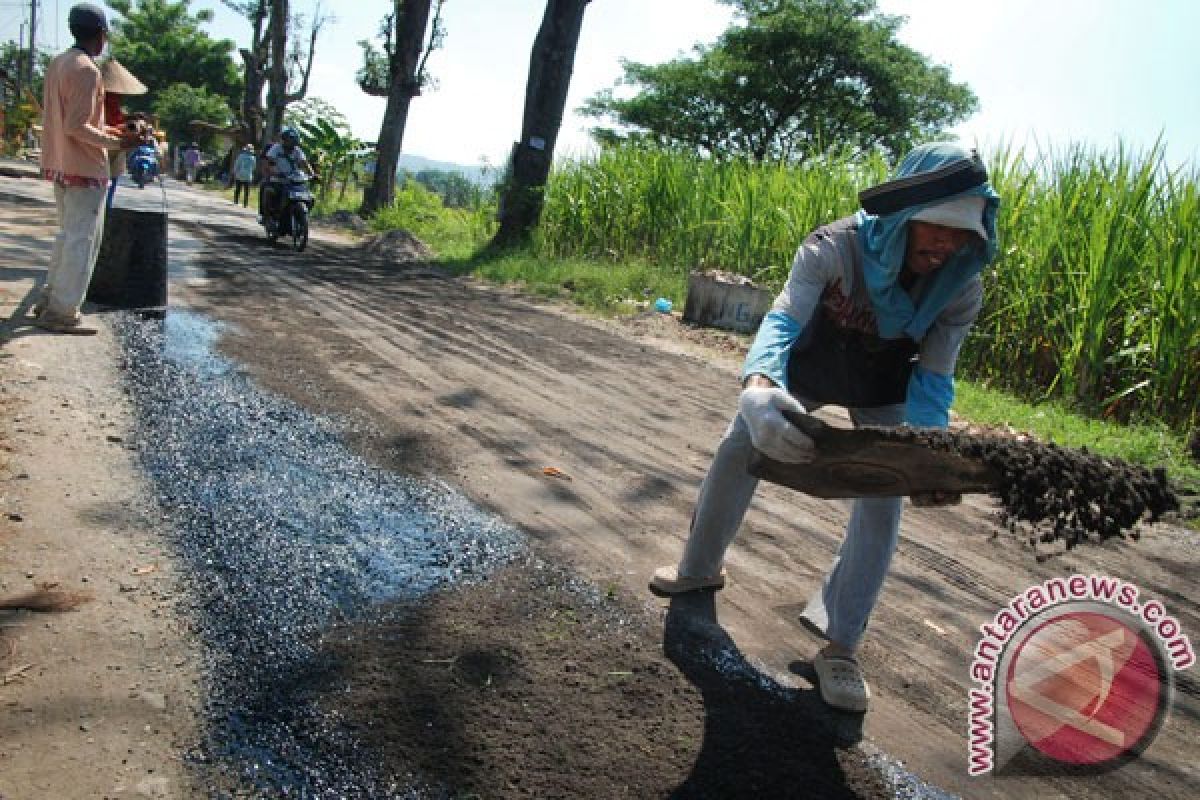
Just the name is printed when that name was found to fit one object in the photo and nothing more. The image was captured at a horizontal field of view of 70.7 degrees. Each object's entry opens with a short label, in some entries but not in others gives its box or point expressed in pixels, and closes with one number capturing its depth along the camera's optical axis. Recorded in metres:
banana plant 29.55
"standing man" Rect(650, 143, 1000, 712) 2.33
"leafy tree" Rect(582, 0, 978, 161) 27.08
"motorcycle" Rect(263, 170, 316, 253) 12.59
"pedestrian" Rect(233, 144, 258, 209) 22.94
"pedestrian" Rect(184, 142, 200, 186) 33.28
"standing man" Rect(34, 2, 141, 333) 5.20
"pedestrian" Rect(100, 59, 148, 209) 6.29
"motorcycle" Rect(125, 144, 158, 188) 19.25
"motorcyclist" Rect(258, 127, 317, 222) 12.64
